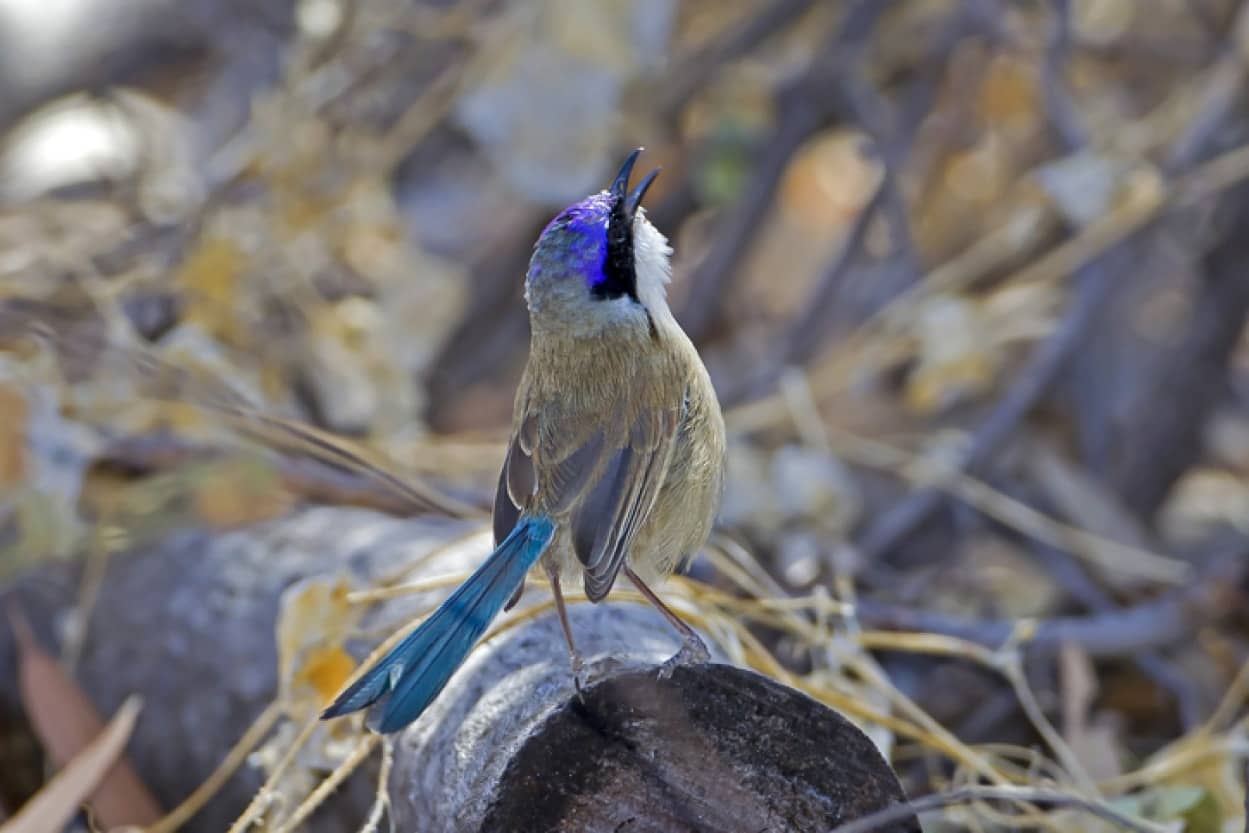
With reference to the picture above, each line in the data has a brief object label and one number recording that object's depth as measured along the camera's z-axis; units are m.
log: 3.42
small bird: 4.11
